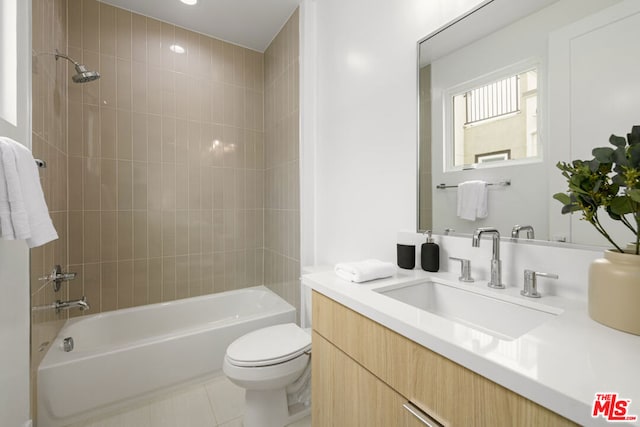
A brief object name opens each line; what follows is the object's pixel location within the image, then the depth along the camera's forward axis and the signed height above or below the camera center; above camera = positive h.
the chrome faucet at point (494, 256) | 0.93 -0.16
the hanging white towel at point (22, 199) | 0.88 +0.05
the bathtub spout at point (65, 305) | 1.67 -0.57
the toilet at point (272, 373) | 1.32 -0.79
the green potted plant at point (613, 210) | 0.56 +0.00
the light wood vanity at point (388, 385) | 0.50 -0.42
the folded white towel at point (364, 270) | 1.03 -0.23
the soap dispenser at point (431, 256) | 1.14 -0.19
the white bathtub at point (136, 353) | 1.47 -0.90
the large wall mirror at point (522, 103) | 0.76 +0.36
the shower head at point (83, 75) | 1.78 +0.90
